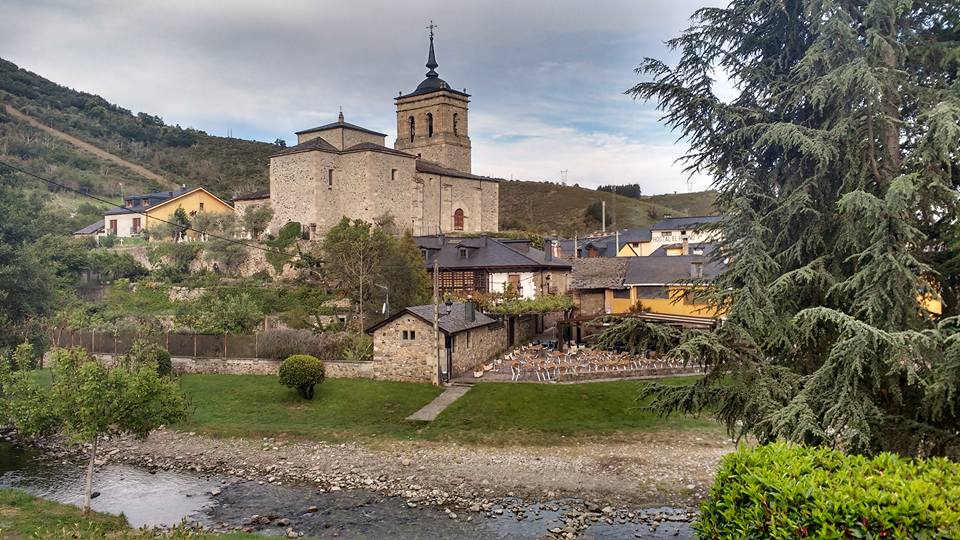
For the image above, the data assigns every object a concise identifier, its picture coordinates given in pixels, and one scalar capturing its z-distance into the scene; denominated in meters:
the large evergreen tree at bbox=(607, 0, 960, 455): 8.75
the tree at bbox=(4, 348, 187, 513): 13.66
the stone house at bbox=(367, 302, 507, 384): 26.08
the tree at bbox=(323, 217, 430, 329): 34.03
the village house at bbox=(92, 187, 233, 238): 55.38
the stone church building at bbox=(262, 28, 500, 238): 49.22
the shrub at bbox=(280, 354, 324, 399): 24.30
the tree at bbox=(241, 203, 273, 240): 48.75
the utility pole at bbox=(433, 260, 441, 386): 25.35
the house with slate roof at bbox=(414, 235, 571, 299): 37.00
